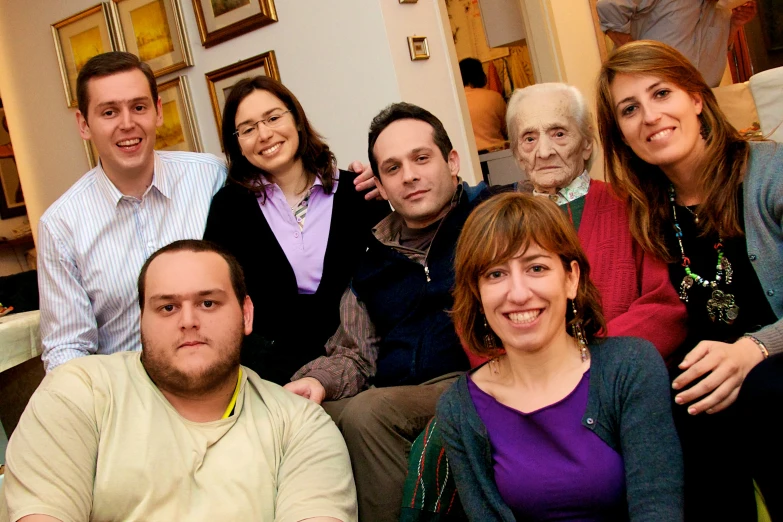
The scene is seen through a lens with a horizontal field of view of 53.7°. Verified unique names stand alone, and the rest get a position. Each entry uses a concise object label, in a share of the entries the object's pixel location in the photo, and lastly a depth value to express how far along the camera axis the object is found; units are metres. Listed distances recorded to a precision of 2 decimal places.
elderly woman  1.84
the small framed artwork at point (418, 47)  3.49
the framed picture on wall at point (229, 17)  3.68
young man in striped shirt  2.49
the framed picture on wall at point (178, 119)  4.08
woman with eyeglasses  2.54
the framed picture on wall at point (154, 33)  3.98
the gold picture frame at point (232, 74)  3.74
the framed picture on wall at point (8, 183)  5.70
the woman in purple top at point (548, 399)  1.49
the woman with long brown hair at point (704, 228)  1.53
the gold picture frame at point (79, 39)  4.29
